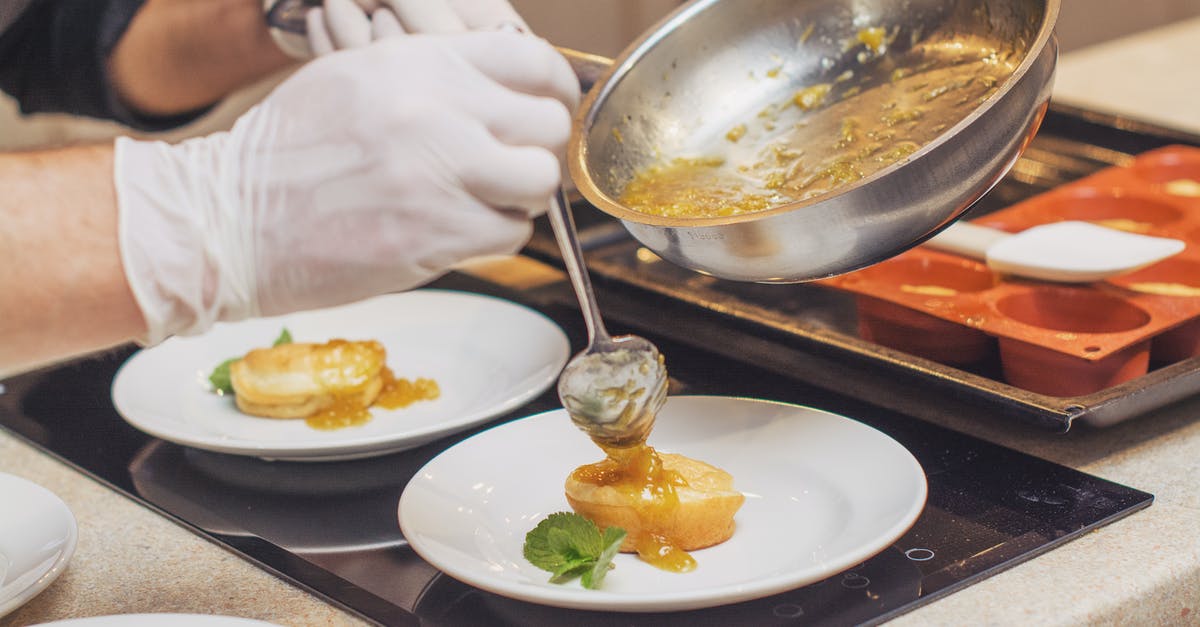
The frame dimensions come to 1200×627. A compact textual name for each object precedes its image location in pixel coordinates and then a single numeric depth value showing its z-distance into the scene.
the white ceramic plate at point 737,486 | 1.01
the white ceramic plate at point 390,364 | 1.18
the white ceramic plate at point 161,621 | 0.99
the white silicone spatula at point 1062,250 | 1.23
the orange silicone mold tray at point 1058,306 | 1.17
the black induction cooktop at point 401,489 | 1.04
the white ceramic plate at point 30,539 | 1.06
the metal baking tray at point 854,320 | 1.13
